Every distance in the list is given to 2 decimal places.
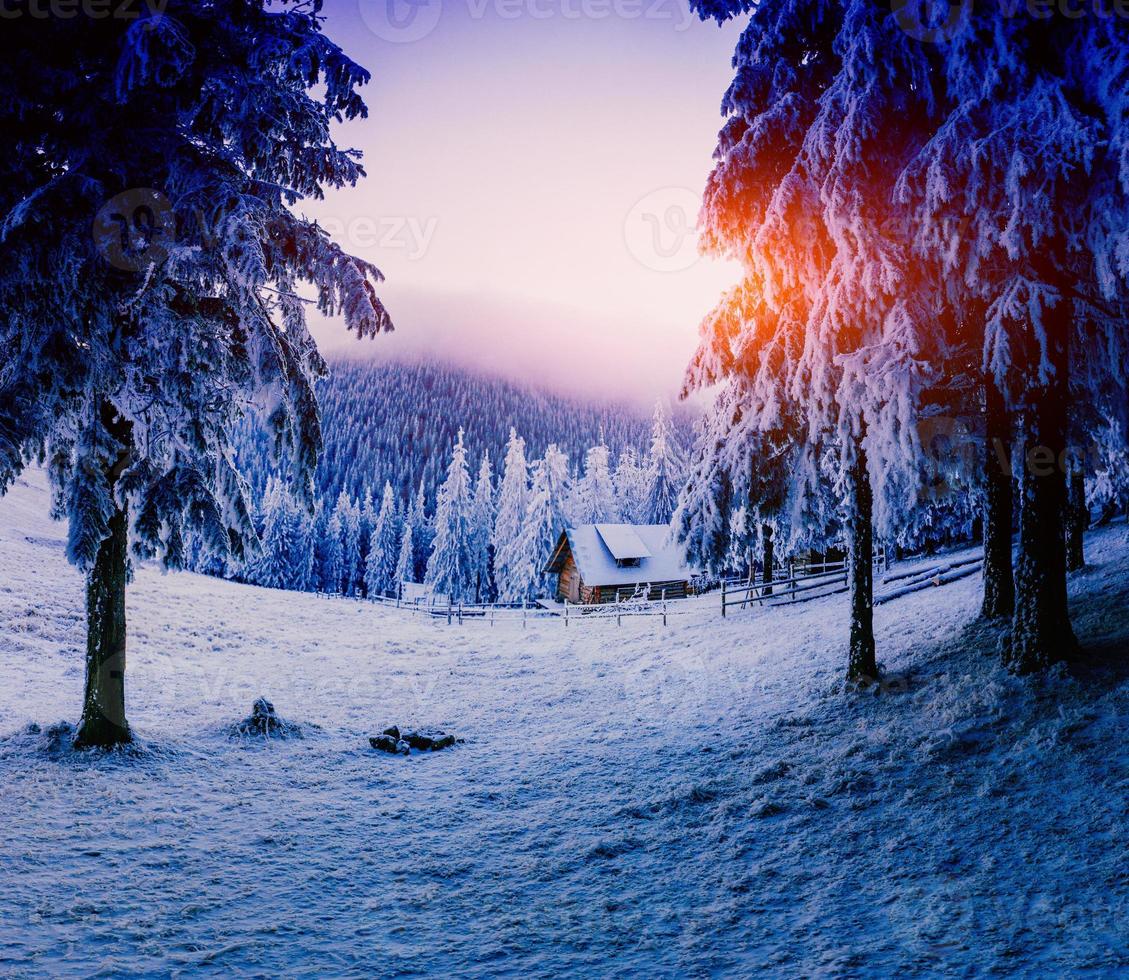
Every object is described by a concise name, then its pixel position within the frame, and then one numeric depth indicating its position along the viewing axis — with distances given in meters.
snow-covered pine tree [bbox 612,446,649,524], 54.47
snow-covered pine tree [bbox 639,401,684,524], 50.12
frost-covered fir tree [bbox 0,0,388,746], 7.89
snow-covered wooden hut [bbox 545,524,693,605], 37.44
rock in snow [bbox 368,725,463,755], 10.09
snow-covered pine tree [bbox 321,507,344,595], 71.44
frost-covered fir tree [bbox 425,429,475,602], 47.47
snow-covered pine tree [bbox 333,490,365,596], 71.94
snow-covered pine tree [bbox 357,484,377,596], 75.66
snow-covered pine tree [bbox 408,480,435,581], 75.81
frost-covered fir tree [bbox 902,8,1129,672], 7.04
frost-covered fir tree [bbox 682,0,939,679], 8.70
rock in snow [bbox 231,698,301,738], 10.41
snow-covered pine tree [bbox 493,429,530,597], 46.81
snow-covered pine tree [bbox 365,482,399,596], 65.69
